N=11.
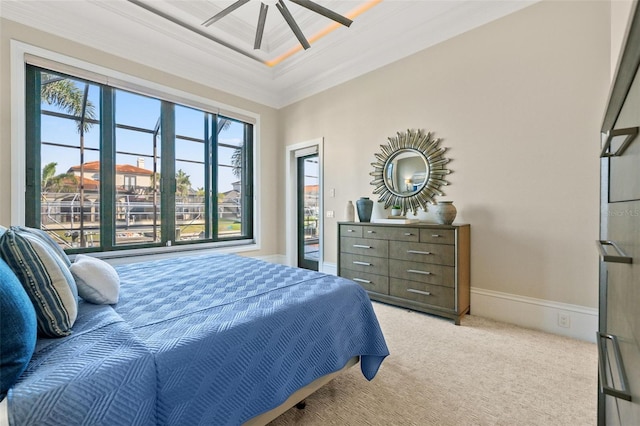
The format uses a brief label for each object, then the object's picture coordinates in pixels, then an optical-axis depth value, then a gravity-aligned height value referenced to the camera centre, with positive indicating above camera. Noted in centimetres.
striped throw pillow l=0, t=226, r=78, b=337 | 97 -26
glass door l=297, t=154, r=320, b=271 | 462 -1
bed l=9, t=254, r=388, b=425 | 77 -50
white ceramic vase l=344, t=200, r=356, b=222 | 372 -1
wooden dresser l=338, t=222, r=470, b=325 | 261 -56
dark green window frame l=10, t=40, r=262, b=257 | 261 +146
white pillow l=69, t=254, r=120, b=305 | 132 -35
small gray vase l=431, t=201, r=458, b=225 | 273 +0
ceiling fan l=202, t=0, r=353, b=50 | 219 +166
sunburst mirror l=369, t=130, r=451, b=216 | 309 +50
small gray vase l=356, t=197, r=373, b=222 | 345 +5
